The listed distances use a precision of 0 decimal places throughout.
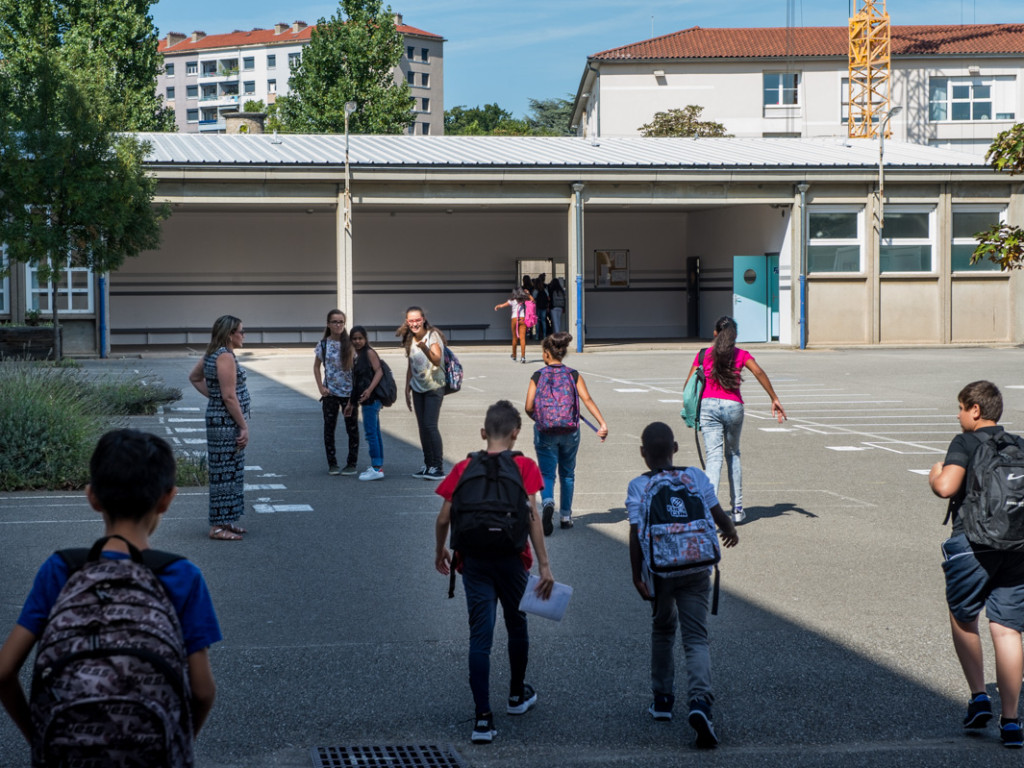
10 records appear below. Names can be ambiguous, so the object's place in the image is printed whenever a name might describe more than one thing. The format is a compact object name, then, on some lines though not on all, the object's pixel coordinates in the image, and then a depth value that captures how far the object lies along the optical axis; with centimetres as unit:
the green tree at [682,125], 5984
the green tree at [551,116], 9925
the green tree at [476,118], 12525
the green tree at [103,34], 4669
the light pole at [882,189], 3179
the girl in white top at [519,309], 2812
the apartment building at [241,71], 12656
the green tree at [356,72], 5441
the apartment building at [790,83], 6500
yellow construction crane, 6544
